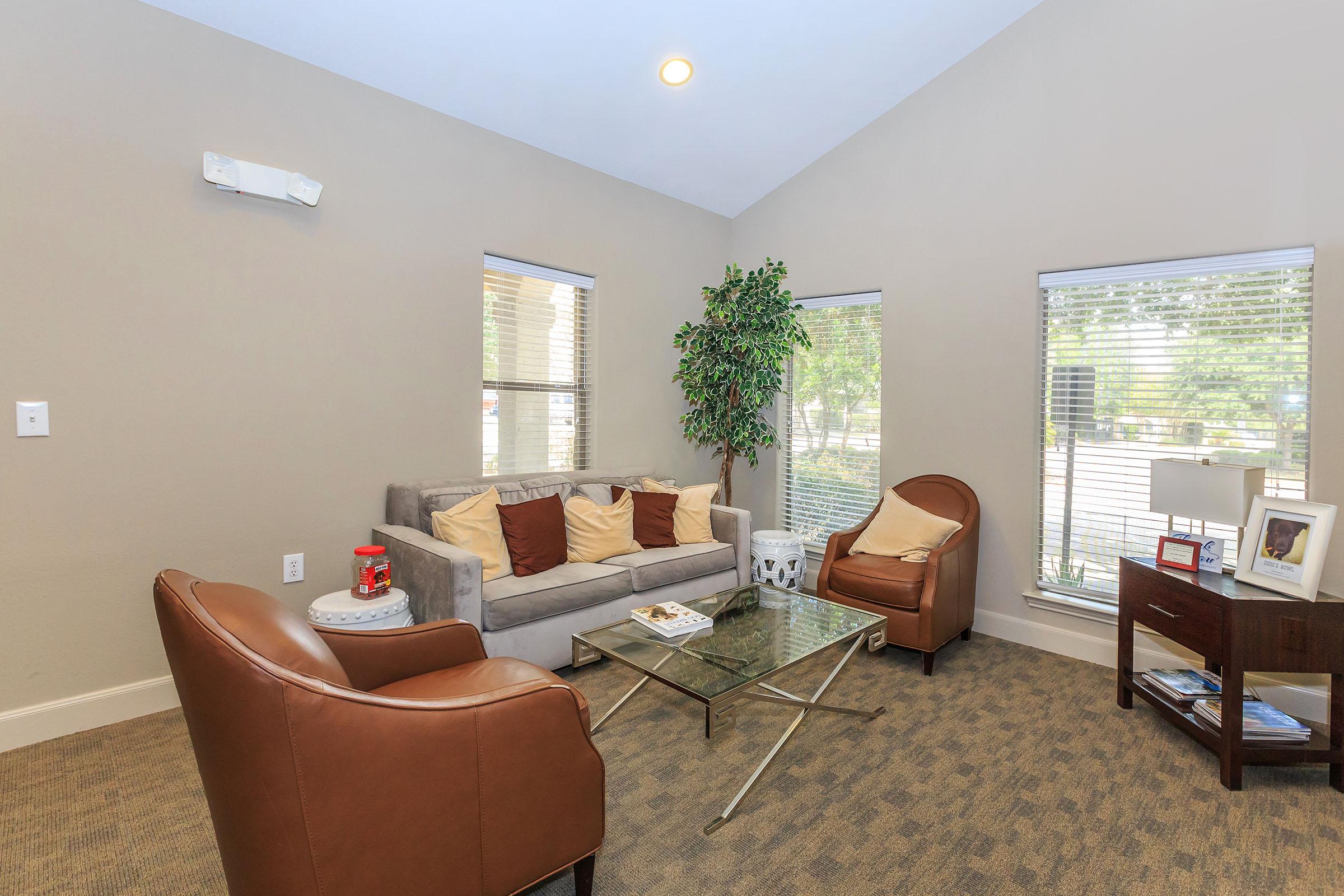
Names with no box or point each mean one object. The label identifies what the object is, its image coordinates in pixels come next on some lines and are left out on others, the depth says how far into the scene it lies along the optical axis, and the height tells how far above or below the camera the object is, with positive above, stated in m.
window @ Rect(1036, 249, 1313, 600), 3.00 +0.23
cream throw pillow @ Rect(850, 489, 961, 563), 3.59 -0.58
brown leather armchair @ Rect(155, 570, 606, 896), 1.19 -0.70
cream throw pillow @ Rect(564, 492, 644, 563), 3.53 -0.57
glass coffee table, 2.02 -0.80
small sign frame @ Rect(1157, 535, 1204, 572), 2.69 -0.52
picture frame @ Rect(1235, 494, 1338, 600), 2.34 -0.43
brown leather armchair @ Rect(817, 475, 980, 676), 3.26 -0.81
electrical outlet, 3.05 -0.67
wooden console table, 2.26 -0.77
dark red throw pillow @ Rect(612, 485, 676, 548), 3.85 -0.55
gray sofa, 2.80 -0.75
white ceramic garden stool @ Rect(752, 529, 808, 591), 4.12 -0.84
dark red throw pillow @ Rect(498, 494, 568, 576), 3.25 -0.56
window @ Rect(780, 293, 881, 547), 4.47 +0.07
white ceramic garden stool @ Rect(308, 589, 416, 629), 2.57 -0.75
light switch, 2.41 +0.03
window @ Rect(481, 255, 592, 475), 3.85 +0.37
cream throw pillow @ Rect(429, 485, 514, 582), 3.09 -0.50
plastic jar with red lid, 2.73 -0.65
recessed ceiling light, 3.51 +1.99
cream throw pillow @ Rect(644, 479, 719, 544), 3.97 -0.54
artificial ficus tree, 4.32 +0.49
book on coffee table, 2.46 -0.75
